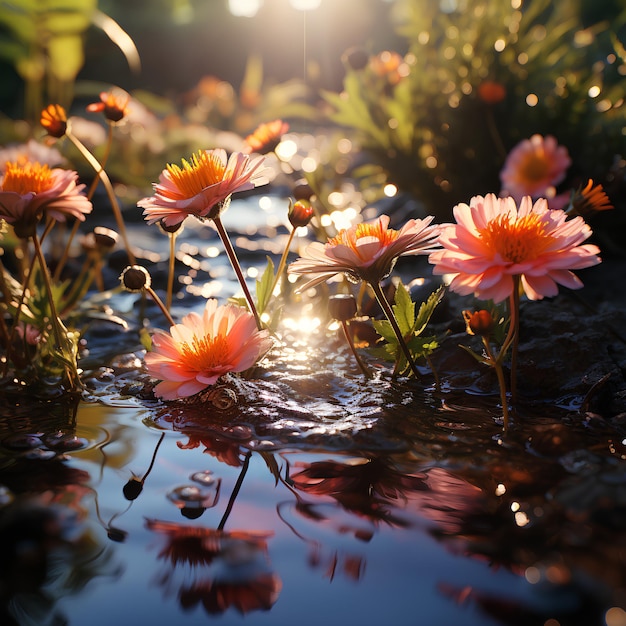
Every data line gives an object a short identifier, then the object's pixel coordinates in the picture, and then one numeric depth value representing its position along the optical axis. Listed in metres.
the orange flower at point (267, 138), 0.41
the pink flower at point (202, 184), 0.31
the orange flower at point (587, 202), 0.32
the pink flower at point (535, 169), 0.51
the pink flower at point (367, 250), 0.30
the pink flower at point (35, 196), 0.32
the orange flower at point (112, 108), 0.40
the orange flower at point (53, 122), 0.37
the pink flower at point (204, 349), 0.32
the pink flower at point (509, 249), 0.27
